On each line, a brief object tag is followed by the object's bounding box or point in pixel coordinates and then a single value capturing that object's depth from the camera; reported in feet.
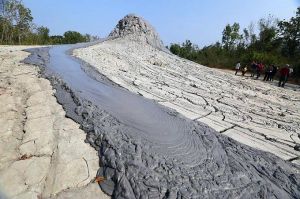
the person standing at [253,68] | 25.72
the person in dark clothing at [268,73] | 24.37
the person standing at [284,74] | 21.64
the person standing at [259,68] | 25.15
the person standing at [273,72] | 24.51
